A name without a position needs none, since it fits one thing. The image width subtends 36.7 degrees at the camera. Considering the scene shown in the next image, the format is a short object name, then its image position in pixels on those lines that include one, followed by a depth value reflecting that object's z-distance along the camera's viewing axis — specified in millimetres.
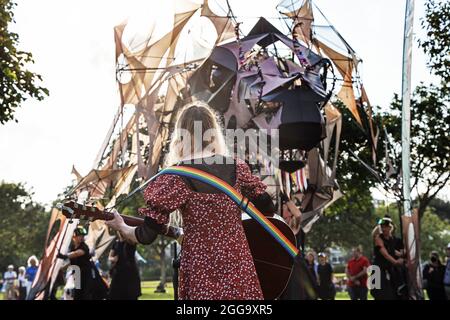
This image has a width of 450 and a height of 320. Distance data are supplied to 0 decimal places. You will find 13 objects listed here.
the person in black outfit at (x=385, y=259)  10359
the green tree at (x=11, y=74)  13516
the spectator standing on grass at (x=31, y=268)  19172
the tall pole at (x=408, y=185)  13141
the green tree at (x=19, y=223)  61469
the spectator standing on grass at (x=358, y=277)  15406
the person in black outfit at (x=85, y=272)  10891
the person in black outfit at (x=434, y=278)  14828
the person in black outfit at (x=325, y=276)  16375
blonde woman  3752
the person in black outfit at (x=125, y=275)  10469
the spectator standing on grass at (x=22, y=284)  22516
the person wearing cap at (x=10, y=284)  24078
